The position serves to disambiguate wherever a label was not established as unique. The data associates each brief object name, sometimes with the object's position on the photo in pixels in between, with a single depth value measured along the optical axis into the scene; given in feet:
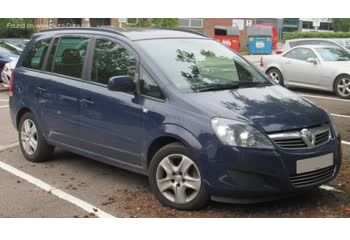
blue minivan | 14.10
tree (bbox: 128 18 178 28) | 72.10
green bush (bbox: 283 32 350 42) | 118.10
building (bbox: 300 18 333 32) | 244.63
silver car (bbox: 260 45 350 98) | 40.91
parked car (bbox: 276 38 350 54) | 55.01
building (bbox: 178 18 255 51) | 147.02
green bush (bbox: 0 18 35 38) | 87.15
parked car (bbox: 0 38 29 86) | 45.62
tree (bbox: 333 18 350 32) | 195.56
